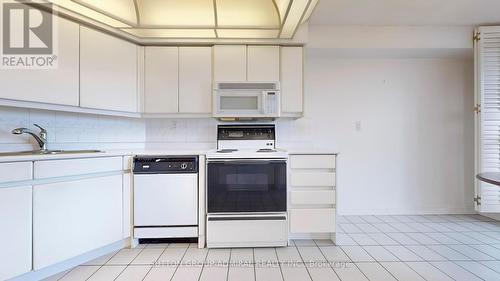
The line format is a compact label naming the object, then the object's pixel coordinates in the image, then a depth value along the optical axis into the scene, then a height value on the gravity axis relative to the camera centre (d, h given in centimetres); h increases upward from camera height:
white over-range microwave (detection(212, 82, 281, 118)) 257 +42
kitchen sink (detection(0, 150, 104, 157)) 194 -10
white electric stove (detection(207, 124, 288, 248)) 224 -52
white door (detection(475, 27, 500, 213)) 288 +43
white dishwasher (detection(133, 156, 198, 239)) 225 -51
